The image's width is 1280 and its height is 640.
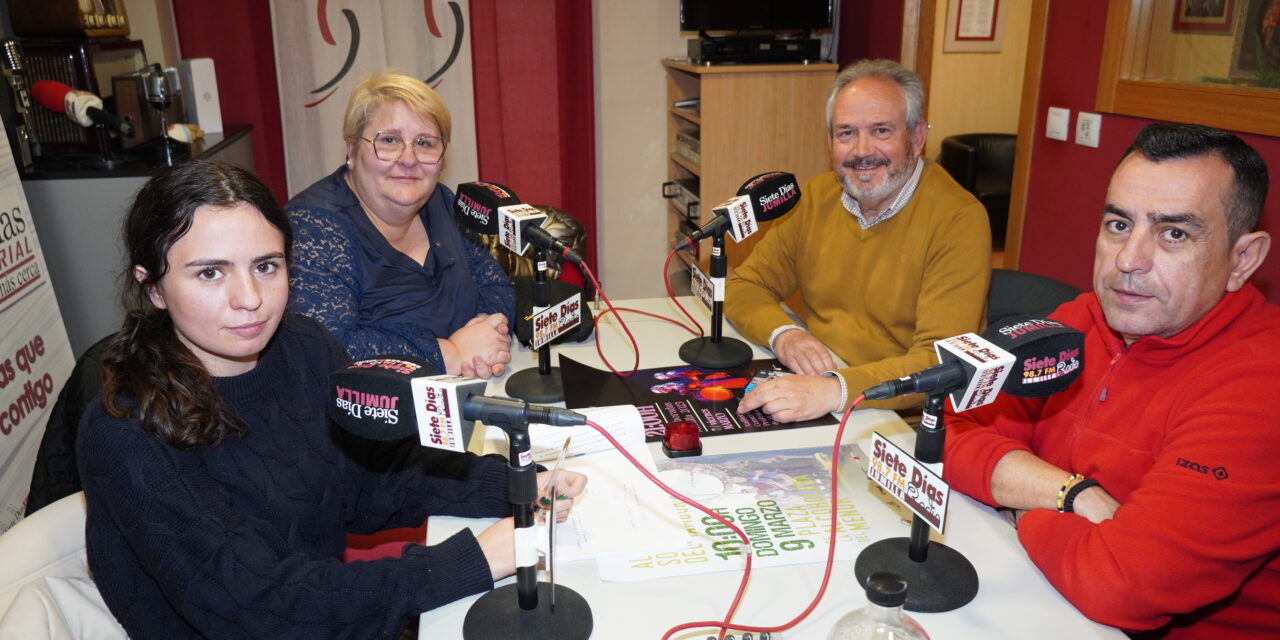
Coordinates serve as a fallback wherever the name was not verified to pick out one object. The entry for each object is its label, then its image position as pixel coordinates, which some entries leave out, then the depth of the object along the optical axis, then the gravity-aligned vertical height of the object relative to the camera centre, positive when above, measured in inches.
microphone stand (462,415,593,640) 38.1 -26.6
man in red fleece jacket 42.7 -21.3
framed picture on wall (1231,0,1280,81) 85.1 -1.2
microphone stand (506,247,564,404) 63.7 -25.8
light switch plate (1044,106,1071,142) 114.1 -11.3
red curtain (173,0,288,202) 149.3 -2.0
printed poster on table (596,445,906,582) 46.8 -26.7
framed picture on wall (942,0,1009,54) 204.4 +2.0
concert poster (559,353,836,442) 62.2 -26.2
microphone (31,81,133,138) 107.2 -6.7
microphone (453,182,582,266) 64.0 -13.1
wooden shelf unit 141.4 -13.7
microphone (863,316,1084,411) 39.9 -14.7
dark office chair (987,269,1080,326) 76.4 -22.3
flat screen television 146.5 +3.9
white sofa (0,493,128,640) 39.1 -24.4
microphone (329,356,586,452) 36.1 -14.7
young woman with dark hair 42.0 -21.4
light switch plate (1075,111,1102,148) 108.7 -11.5
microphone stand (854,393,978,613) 41.5 -26.5
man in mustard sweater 73.0 -19.3
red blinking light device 57.0 -25.3
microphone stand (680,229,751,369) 71.7 -25.8
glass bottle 34.0 -23.1
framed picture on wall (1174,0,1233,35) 92.1 +1.7
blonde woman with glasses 73.4 -18.1
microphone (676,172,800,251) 70.9 -13.3
